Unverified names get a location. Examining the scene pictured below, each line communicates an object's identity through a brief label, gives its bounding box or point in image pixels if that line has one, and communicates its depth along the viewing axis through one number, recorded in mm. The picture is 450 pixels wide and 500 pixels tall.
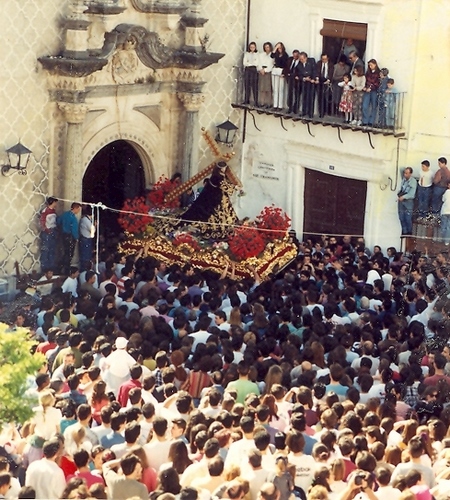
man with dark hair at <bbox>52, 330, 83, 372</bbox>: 17488
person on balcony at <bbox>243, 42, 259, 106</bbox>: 25656
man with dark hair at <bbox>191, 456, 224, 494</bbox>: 14242
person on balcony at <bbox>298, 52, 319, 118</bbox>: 24828
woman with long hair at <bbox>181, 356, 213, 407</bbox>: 17312
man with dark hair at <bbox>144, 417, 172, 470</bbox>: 14906
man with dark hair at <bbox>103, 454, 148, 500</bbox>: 14086
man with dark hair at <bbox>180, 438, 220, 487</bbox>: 14398
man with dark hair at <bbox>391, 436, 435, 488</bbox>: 14711
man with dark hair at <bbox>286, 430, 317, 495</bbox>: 14609
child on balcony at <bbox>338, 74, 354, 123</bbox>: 24125
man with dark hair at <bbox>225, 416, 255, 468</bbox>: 14727
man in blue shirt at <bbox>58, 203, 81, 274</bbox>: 23359
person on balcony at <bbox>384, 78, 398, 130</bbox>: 23688
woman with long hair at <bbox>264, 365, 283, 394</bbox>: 17188
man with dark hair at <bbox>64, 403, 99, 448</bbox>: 15133
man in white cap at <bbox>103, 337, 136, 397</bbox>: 17422
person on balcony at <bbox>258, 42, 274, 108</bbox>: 25438
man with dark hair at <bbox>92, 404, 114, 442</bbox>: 15453
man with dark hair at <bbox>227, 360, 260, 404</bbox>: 16938
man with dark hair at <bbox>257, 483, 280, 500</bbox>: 13711
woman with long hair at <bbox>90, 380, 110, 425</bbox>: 16172
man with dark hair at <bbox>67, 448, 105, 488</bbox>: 14266
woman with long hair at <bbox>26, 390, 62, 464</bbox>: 15500
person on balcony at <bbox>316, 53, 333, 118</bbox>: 24625
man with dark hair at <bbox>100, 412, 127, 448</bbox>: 15297
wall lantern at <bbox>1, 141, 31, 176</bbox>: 22641
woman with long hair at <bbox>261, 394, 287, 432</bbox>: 15953
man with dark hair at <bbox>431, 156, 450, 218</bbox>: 23328
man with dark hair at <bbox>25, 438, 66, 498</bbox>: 14242
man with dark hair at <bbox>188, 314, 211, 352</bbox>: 18688
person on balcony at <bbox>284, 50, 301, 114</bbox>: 24984
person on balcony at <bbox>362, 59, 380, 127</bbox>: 23781
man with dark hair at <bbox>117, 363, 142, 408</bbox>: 16672
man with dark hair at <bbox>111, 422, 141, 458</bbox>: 14906
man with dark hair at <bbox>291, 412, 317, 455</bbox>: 15359
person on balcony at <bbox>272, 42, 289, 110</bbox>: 25203
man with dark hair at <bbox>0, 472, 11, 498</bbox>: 13758
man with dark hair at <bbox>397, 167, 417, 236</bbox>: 23766
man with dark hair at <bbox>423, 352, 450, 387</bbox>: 17672
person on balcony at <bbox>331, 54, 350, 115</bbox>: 24391
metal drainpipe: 25812
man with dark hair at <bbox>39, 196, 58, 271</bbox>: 23281
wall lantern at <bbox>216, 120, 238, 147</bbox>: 25859
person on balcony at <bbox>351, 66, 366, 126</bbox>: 23984
